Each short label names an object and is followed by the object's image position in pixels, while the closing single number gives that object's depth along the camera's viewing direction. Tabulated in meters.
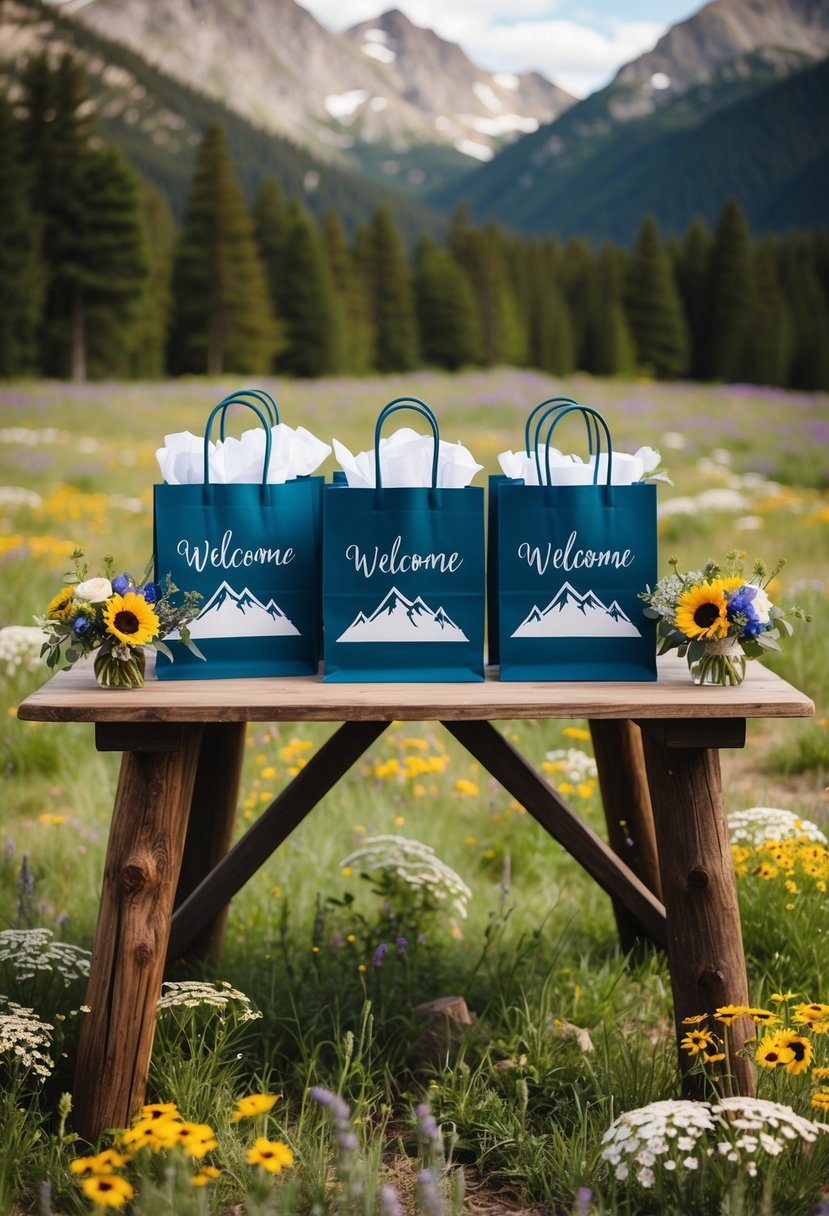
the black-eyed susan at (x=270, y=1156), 1.42
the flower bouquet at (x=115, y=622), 1.96
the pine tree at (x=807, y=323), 40.72
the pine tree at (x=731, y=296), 41.34
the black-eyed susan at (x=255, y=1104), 1.49
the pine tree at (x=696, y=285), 43.25
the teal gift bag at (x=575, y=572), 2.03
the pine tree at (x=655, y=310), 42.50
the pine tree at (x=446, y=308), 40.88
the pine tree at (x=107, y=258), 29.03
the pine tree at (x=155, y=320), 34.20
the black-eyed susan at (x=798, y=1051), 1.70
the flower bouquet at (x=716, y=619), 1.98
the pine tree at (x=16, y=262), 26.70
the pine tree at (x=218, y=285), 33.41
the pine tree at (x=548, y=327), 44.00
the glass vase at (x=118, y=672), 2.02
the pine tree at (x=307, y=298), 36.78
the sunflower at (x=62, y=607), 2.02
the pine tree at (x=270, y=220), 38.47
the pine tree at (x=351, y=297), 39.62
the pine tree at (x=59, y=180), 29.22
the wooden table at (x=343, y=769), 1.90
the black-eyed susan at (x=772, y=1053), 1.69
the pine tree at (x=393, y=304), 40.56
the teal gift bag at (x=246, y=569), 2.04
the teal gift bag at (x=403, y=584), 2.01
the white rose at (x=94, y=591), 1.99
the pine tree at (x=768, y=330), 40.75
